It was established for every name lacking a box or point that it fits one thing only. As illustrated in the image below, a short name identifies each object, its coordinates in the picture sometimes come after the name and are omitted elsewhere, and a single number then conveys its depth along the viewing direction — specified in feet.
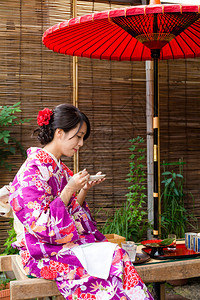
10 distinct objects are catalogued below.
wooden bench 7.18
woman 7.12
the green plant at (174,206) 13.88
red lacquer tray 8.47
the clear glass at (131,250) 8.19
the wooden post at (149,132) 13.60
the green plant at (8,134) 11.88
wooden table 8.02
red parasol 7.20
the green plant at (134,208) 12.89
